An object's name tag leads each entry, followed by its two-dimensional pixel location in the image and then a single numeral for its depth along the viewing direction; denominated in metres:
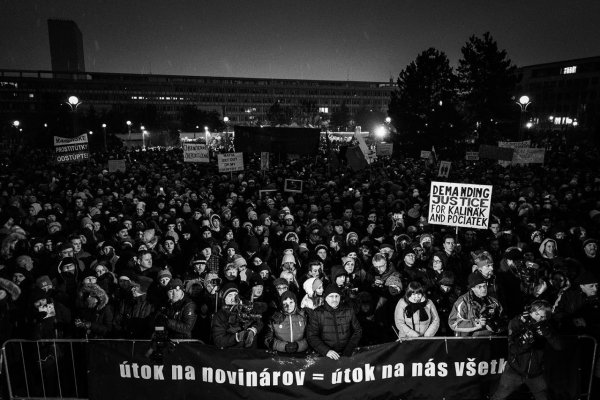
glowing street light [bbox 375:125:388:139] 51.89
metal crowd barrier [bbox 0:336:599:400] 4.82
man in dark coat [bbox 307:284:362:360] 4.84
